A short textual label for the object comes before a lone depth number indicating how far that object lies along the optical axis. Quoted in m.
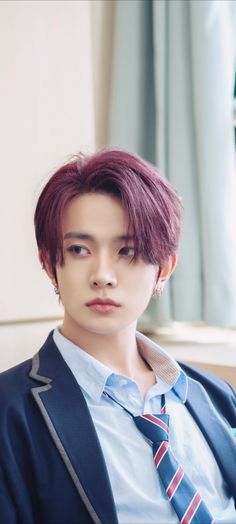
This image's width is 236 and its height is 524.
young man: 1.52
